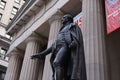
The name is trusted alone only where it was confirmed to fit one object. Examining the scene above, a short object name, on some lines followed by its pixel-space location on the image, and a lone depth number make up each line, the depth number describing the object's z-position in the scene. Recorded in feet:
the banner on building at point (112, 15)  40.16
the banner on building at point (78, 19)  52.01
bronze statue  15.58
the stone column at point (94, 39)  37.60
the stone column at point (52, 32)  52.72
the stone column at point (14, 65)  79.41
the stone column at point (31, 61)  65.28
